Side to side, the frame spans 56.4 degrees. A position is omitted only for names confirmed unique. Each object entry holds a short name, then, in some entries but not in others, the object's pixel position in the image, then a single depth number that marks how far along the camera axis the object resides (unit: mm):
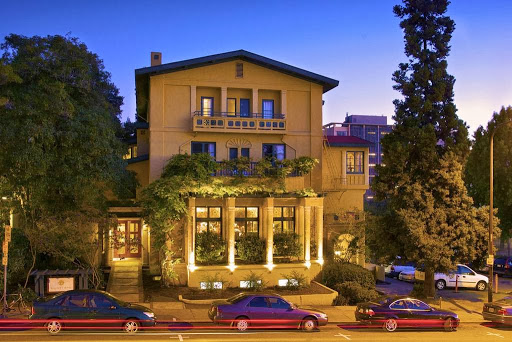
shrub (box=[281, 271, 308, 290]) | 24266
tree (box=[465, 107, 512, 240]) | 36562
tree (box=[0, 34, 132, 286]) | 20250
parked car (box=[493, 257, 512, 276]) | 35875
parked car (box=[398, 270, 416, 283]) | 32875
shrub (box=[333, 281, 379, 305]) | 22969
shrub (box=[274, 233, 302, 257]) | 26359
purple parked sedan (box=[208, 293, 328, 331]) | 16969
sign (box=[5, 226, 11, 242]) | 17845
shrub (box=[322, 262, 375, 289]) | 24859
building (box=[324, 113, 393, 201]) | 129500
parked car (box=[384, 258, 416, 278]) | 34031
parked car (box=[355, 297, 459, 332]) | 17984
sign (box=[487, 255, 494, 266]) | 21819
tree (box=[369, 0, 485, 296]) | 23125
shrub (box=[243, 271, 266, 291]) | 23938
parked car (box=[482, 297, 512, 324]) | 19047
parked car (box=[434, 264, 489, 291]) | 29516
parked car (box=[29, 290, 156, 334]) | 15820
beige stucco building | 26344
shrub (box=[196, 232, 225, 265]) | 24891
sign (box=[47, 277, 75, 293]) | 20141
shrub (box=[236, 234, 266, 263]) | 25750
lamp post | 22203
